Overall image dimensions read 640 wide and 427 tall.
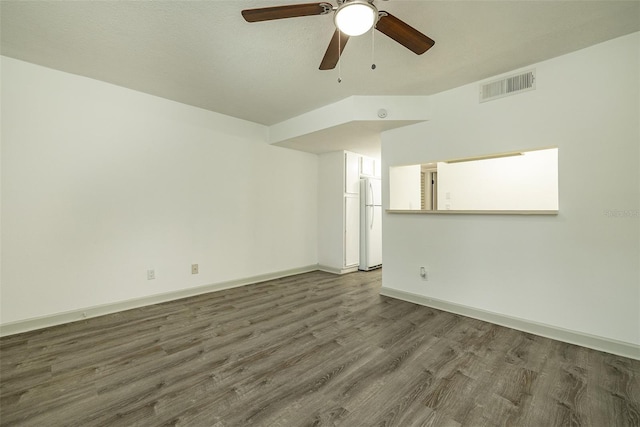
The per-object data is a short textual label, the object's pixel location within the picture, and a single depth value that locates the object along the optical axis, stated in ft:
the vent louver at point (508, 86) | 8.02
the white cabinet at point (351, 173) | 15.56
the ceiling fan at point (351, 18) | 4.44
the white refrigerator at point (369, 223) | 15.83
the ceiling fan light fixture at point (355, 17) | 4.35
